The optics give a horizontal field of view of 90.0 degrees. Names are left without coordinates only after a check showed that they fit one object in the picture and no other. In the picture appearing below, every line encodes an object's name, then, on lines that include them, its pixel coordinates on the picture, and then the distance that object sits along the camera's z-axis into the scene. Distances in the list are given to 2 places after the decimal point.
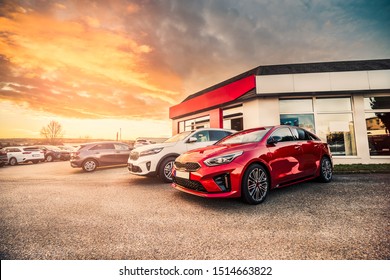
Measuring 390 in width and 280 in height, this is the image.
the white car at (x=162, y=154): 5.60
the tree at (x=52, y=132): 44.41
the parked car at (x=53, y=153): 17.27
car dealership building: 9.27
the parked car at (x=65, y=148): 18.97
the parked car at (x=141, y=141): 19.24
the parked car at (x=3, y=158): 13.17
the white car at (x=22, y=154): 14.54
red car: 3.29
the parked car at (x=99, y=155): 9.27
